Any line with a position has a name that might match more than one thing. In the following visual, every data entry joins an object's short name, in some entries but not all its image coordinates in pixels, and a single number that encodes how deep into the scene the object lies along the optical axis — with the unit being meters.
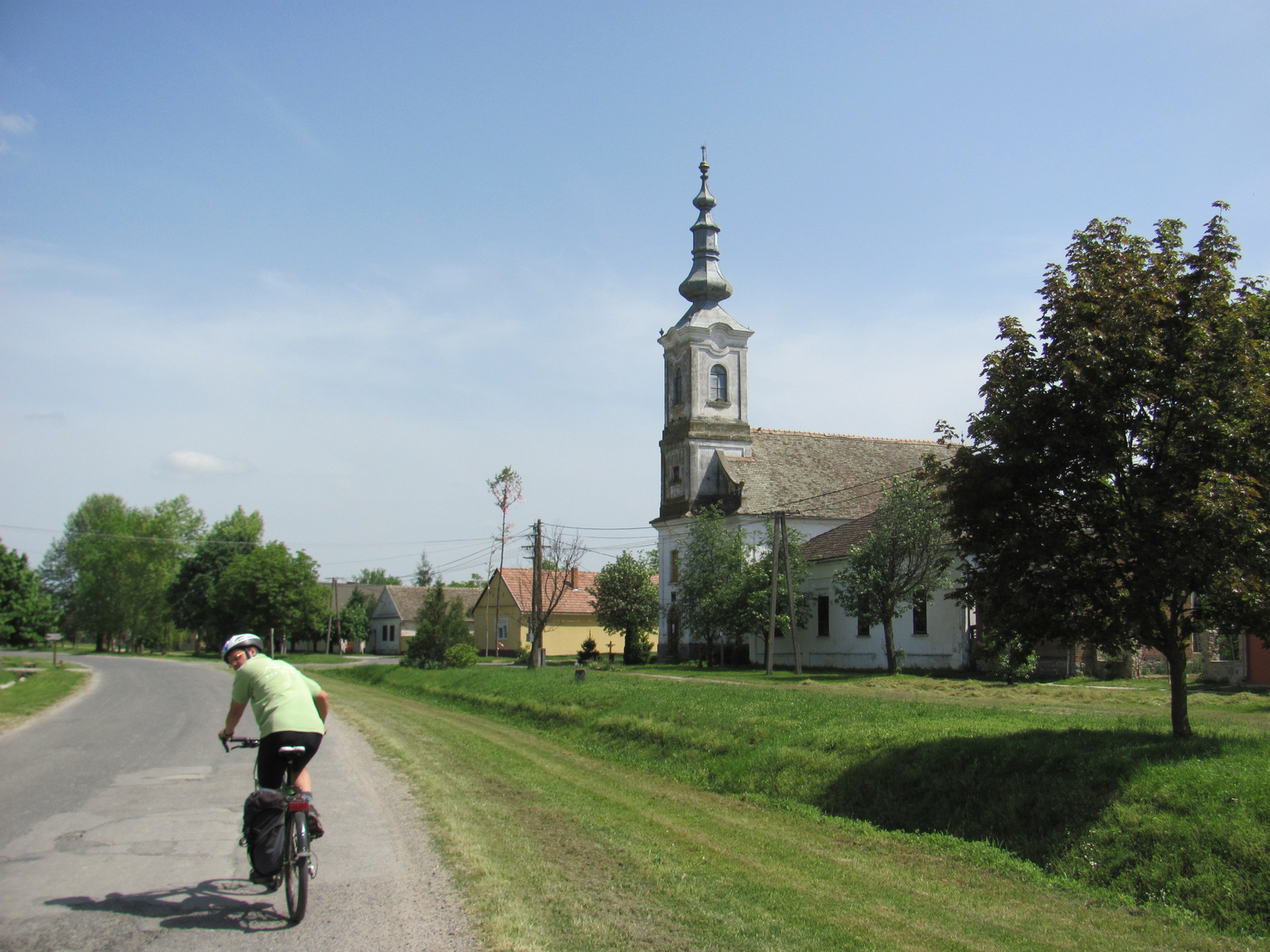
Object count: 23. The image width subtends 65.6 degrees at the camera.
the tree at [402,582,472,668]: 40.71
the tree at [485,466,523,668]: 66.94
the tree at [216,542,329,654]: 70.69
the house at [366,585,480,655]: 85.38
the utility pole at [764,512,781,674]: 34.19
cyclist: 6.91
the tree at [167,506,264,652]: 80.81
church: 47.88
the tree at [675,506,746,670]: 39.97
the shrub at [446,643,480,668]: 39.56
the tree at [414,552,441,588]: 101.94
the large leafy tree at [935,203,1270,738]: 9.92
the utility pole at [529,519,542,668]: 39.72
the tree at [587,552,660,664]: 53.56
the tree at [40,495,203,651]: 88.56
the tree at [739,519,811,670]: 39.12
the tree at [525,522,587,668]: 40.38
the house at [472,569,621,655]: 65.75
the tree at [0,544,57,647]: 49.38
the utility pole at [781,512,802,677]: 35.00
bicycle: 6.38
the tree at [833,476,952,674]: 34.59
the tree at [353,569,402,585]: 153.75
